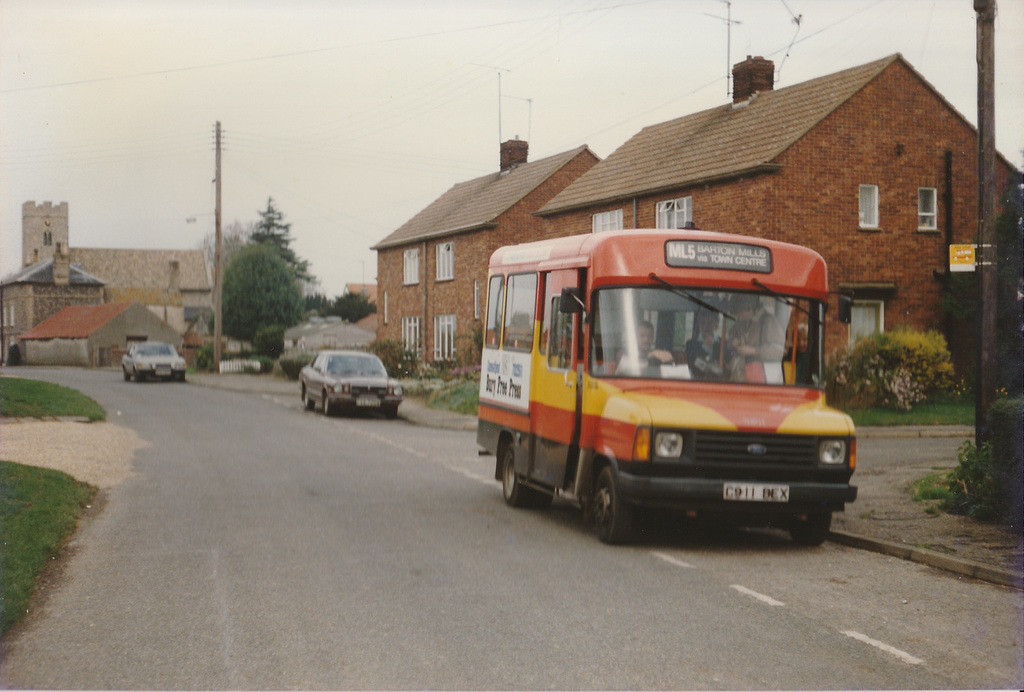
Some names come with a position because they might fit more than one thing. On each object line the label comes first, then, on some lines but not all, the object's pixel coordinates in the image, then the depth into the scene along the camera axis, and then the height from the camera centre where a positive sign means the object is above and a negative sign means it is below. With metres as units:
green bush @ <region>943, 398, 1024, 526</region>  9.52 -1.28
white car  42.75 -1.05
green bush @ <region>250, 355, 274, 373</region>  51.62 -1.32
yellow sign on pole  10.72 +0.82
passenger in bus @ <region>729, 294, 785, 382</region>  9.60 +0.03
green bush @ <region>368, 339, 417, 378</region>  39.22 -0.76
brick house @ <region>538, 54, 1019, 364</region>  26.34 +3.91
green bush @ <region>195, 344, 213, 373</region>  55.65 -1.17
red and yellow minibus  8.89 -0.40
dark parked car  25.80 -1.14
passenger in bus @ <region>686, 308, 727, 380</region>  9.55 -0.06
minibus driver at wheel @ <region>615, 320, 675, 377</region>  9.52 -0.17
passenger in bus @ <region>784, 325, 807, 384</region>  9.73 -0.17
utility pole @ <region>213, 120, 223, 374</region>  46.32 +2.54
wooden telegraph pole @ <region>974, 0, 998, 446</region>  10.73 +1.49
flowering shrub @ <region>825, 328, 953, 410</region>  23.58 -0.70
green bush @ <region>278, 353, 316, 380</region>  45.16 -1.17
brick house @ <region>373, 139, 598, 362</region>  41.53 +3.76
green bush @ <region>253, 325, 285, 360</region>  64.00 -0.30
